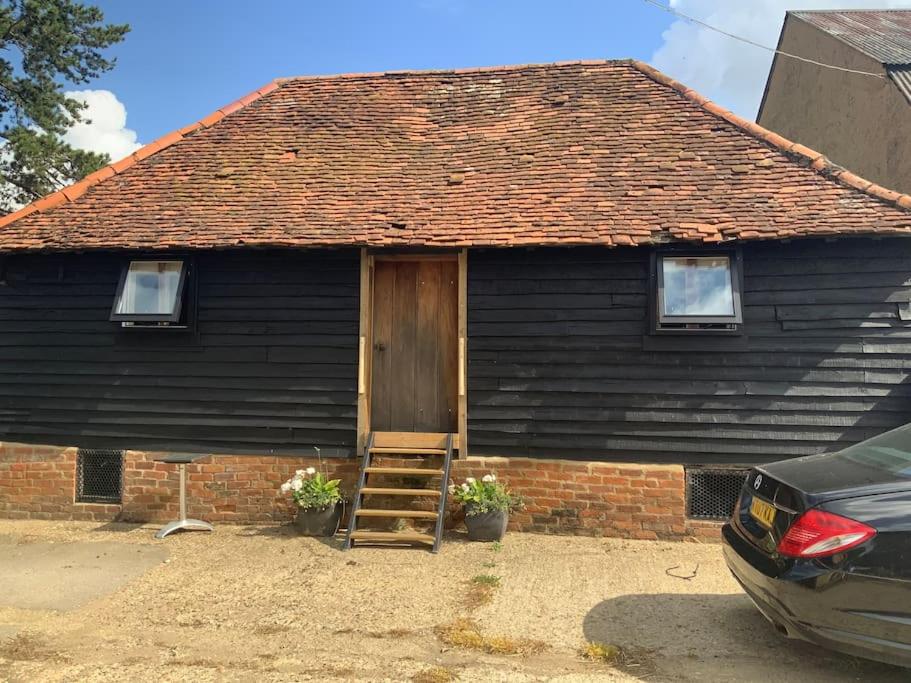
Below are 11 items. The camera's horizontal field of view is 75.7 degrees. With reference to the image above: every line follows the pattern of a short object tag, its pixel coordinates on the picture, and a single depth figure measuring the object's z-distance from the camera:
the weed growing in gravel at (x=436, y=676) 3.18
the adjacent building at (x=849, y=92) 9.54
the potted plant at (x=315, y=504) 5.77
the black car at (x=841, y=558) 2.72
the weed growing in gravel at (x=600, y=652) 3.43
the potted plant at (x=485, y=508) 5.62
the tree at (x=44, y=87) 14.30
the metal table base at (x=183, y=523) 5.98
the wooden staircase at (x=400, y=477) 5.49
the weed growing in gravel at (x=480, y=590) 4.28
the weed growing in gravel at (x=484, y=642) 3.54
